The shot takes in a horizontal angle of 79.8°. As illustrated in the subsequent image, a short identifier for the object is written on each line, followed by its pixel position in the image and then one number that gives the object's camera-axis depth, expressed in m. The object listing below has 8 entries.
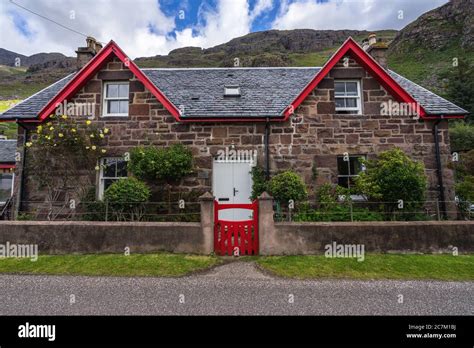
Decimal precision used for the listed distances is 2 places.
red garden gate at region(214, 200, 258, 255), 7.55
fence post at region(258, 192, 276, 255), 7.52
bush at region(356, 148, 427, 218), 9.46
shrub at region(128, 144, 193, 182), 10.62
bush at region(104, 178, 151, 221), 9.45
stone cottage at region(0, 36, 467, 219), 11.48
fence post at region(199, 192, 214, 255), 7.49
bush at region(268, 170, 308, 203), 9.89
